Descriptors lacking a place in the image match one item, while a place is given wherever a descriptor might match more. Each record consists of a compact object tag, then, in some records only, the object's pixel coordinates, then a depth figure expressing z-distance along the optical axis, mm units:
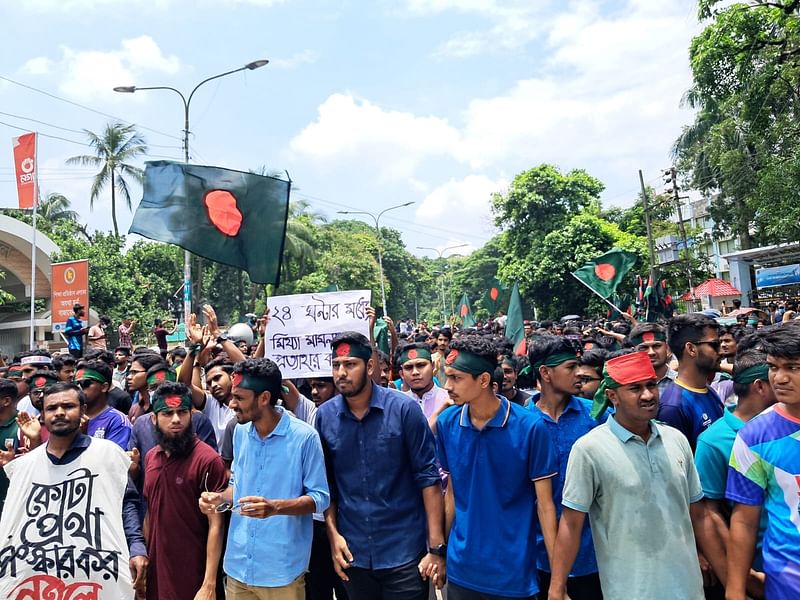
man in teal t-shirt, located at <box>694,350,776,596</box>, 2924
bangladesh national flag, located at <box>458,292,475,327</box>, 14695
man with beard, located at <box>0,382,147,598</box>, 3318
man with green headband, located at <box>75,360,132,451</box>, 4453
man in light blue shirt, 3314
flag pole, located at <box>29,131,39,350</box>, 15961
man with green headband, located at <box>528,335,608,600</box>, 3375
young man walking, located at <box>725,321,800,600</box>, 2578
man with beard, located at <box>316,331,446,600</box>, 3311
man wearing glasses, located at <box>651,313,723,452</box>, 3680
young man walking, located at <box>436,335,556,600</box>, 3029
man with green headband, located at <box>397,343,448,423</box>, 4918
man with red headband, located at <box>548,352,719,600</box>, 2697
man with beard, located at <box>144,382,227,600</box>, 3566
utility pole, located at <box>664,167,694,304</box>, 33281
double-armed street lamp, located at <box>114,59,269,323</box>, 16656
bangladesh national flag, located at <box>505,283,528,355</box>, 9008
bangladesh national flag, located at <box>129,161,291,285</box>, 5605
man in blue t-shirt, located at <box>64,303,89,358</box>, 11094
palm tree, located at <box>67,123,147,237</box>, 41312
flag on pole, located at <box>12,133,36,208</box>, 16016
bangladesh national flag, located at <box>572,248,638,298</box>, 12031
